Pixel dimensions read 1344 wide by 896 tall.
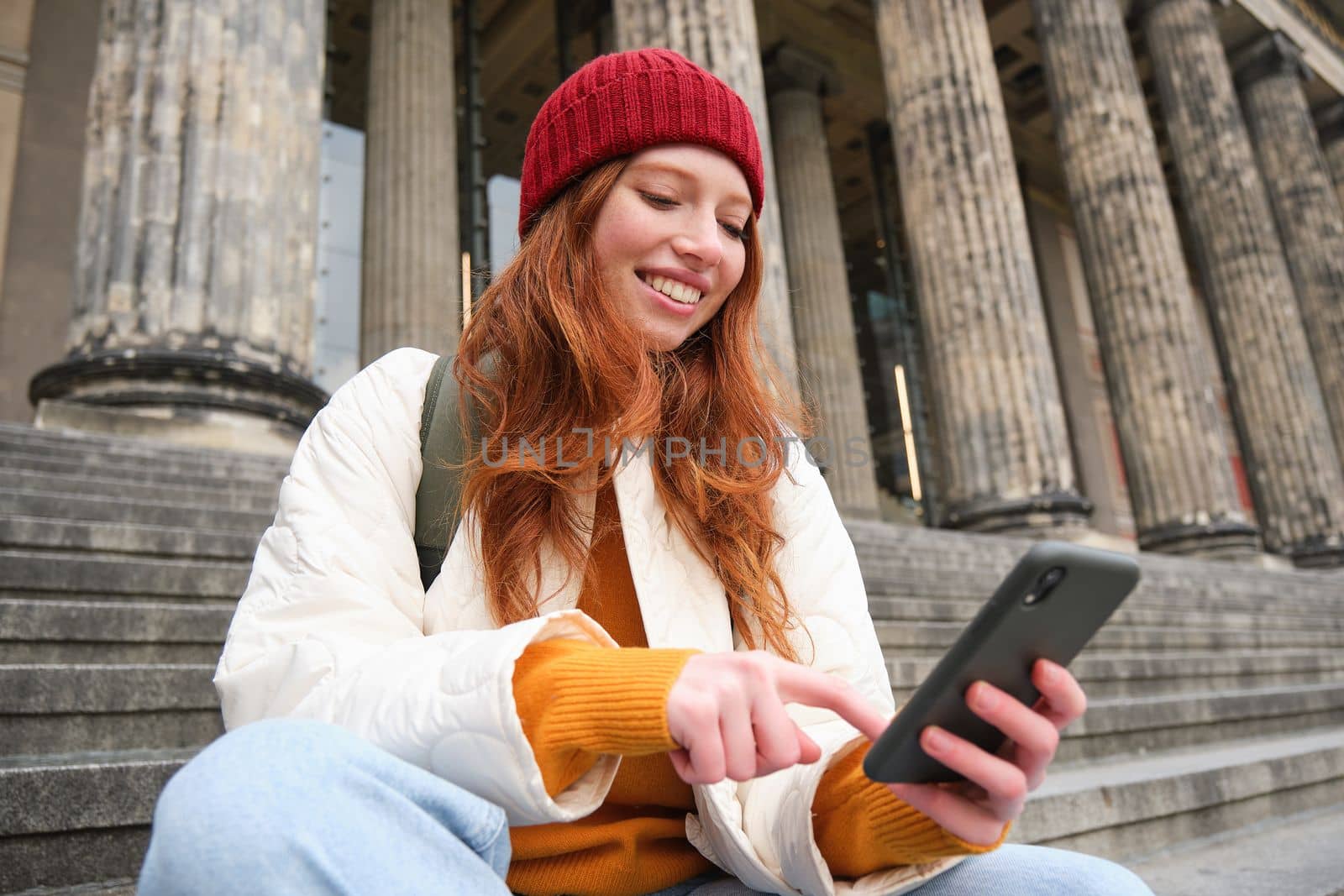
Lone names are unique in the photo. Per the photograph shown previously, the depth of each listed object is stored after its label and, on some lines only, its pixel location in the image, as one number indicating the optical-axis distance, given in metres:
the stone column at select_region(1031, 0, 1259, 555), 11.53
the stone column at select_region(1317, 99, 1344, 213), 18.48
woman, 0.75
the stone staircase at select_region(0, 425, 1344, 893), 1.73
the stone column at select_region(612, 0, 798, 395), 7.47
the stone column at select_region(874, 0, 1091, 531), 9.20
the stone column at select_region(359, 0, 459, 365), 10.27
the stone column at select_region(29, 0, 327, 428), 4.90
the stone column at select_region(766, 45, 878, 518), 14.83
